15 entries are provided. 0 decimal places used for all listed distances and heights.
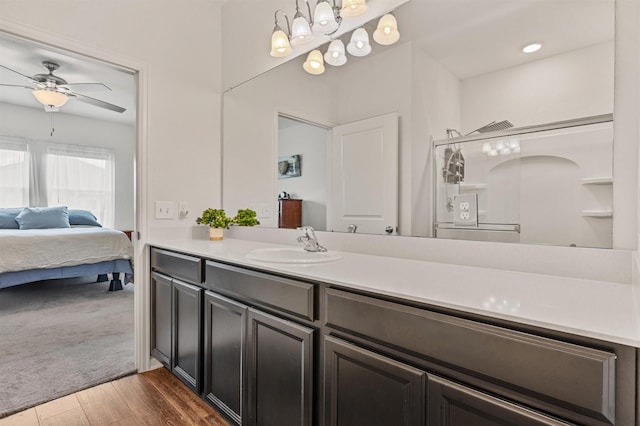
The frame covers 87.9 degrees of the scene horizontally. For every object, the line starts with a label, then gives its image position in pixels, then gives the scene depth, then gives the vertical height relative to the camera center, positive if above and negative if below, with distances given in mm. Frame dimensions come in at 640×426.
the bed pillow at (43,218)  4625 -115
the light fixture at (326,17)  1775 +1047
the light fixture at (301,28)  1920 +1059
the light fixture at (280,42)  2072 +1057
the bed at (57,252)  3637 -503
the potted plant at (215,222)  2369 -83
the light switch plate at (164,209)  2266 +8
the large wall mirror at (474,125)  1110 +355
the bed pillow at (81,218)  5324 -131
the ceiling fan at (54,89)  3574 +1335
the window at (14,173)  5156 +583
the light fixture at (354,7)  1663 +1026
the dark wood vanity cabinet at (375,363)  656 -410
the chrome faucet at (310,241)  1704 -156
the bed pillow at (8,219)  4586 -128
